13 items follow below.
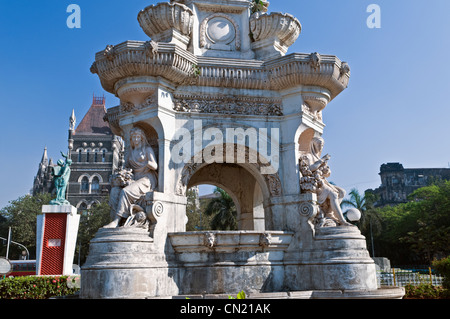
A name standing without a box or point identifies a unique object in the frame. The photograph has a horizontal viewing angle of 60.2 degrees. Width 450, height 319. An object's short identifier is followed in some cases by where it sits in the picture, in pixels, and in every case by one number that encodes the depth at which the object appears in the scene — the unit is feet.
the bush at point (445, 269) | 34.12
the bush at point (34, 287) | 42.03
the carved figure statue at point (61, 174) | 67.06
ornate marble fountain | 24.95
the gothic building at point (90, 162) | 202.28
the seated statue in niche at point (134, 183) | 25.76
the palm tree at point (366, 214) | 142.01
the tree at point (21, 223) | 141.08
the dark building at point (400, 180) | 225.35
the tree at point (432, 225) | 111.55
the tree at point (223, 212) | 91.04
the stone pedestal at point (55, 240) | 56.29
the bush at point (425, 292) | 35.83
